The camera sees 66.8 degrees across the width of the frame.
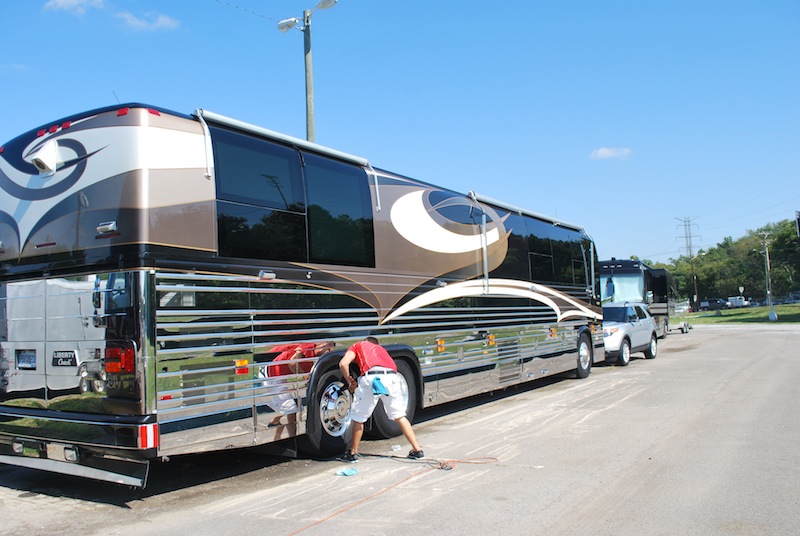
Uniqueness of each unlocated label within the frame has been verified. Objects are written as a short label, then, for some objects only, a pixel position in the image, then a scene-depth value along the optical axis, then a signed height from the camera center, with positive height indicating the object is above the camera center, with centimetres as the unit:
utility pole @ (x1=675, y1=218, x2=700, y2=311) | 9259 +259
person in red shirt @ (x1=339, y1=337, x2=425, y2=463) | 663 -82
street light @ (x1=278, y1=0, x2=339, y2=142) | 1150 +542
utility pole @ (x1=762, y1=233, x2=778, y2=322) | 4952 -159
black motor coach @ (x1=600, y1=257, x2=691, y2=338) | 2628 +83
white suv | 1725 -85
